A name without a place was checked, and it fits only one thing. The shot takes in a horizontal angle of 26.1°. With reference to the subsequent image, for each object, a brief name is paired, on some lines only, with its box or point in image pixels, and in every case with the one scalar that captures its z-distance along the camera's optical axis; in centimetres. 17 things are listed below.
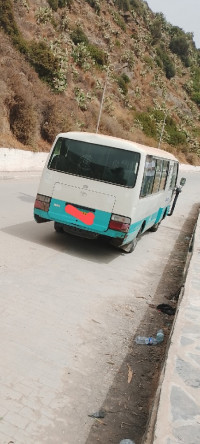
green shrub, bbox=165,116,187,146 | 6989
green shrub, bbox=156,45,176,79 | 8681
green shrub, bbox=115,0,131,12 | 8350
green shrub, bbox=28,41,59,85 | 3575
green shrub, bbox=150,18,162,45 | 9412
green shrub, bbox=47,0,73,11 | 5491
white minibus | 796
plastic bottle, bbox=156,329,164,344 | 520
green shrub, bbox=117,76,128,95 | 6197
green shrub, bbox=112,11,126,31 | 7657
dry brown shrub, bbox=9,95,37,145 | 2515
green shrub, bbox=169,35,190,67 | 10619
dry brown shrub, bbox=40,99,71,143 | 2819
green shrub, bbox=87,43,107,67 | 5904
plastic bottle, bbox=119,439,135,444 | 328
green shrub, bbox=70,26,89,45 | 5647
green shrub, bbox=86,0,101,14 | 6988
